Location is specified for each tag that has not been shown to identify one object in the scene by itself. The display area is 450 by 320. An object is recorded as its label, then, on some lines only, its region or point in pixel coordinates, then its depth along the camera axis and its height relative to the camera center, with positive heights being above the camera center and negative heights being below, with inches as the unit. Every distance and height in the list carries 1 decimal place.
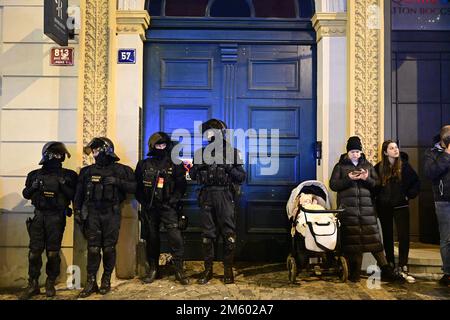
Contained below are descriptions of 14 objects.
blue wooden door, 250.7 +37.7
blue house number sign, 237.0 +64.8
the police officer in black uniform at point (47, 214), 194.2 -18.6
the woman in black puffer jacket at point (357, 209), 205.2 -16.7
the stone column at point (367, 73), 232.7 +55.3
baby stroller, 198.7 -27.3
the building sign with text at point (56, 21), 200.1 +73.1
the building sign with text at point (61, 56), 222.4 +60.6
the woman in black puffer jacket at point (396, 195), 211.6 -10.1
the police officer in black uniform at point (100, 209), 195.8 -16.4
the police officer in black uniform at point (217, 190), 209.6 -8.0
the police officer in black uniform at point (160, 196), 208.5 -10.9
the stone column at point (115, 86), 225.3 +47.2
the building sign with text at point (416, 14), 271.1 +101.4
